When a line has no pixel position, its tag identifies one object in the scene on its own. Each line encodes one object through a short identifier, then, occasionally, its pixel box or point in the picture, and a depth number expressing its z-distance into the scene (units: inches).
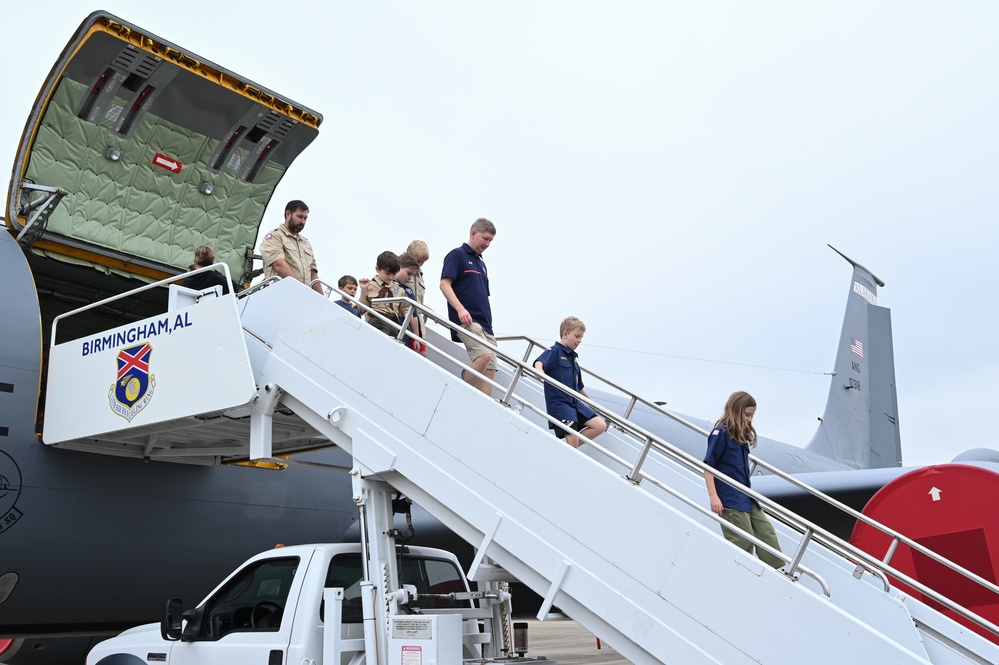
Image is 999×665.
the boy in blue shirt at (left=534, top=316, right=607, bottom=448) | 245.3
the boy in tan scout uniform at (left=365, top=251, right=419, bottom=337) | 259.1
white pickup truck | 202.5
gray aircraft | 300.5
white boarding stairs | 159.9
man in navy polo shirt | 262.9
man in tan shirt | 283.3
